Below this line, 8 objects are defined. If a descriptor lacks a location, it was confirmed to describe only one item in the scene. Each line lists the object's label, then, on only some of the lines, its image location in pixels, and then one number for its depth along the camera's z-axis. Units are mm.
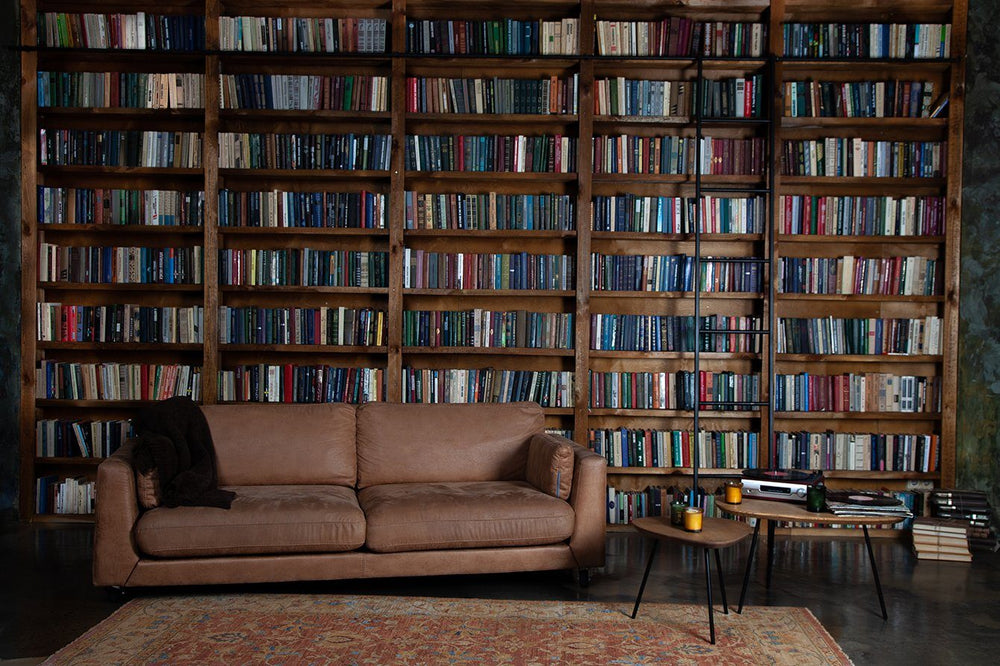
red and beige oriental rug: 3070
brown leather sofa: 3676
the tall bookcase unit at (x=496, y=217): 5219
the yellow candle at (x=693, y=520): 3340
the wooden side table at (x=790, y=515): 3572
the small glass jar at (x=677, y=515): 3434
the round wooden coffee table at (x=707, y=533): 3232
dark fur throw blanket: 3760
